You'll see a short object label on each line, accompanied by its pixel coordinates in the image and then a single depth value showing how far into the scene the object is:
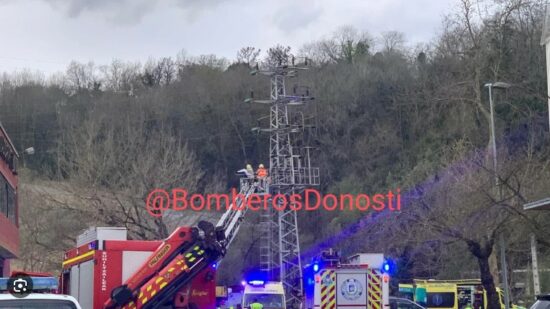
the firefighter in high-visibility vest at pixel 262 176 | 38.77
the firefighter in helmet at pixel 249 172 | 37.91
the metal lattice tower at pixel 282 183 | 50.25
